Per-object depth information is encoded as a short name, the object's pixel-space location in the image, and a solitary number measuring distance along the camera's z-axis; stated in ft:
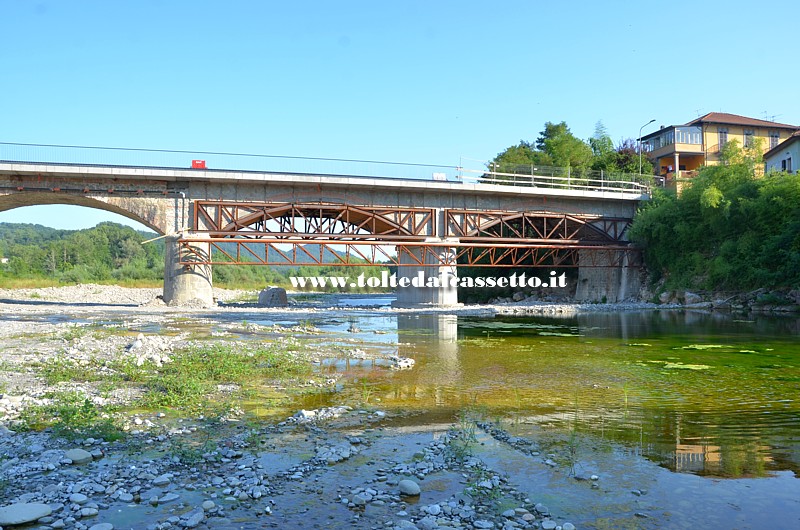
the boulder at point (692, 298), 121.29
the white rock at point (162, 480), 17.39
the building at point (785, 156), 143.84
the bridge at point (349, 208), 106.63
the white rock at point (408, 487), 16.89
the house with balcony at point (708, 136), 199.62
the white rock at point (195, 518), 14.65
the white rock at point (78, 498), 15.72
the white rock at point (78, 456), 19.04
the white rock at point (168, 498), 16.15
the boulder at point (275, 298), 145.46
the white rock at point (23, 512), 14.26
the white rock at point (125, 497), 16.15
